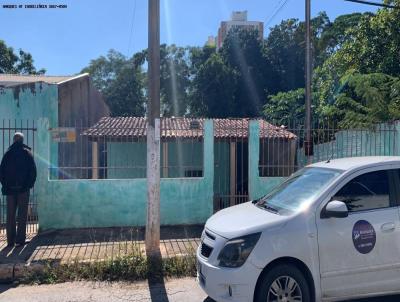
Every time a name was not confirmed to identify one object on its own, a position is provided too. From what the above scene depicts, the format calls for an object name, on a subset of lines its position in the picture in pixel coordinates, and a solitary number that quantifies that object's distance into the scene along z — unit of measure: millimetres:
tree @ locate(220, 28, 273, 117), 32312
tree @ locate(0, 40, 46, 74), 29219
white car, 4328
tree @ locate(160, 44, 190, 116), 36281
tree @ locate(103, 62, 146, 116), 38562
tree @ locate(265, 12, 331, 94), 33438
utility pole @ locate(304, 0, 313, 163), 9586
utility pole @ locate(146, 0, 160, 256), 7023
